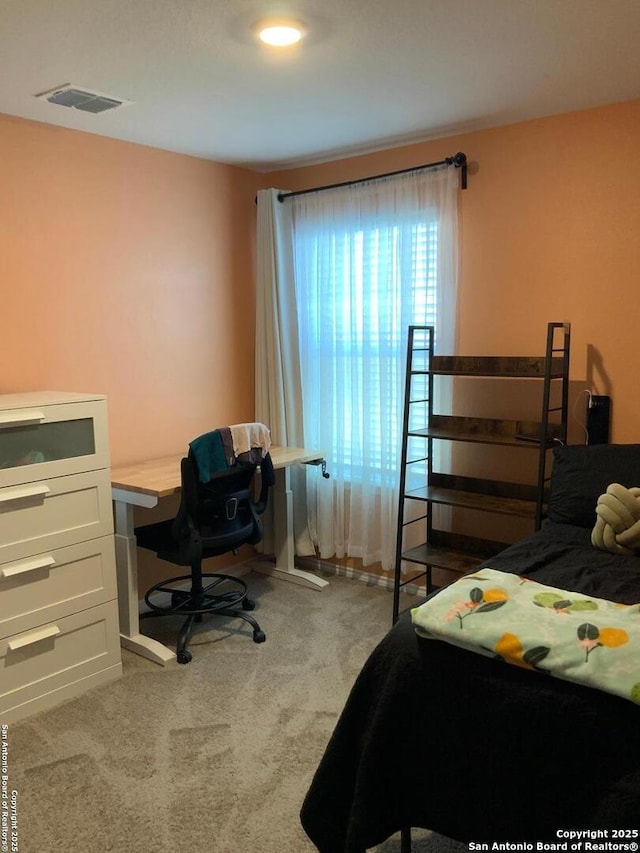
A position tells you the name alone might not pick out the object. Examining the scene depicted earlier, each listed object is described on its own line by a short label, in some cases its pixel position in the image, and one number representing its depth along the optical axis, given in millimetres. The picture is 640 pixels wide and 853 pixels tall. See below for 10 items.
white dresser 2490
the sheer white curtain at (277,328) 3867
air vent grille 2584
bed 1325
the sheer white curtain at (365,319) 3406
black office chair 2939
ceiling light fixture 2045
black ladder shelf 2912
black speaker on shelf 2938
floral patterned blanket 1368
